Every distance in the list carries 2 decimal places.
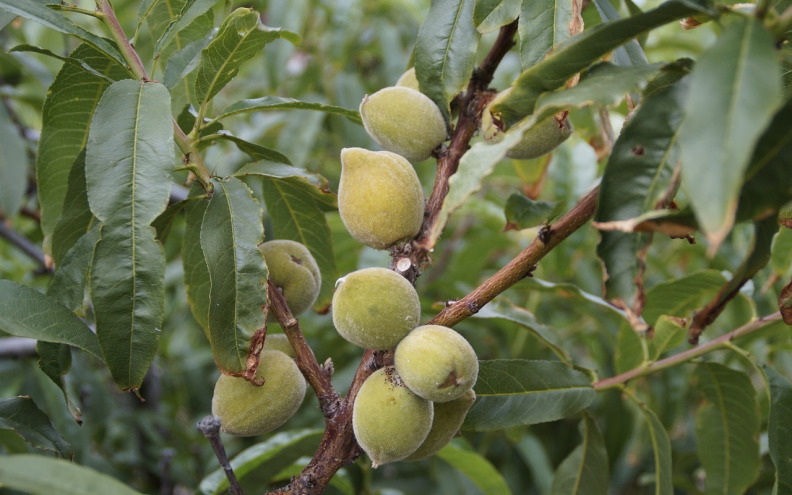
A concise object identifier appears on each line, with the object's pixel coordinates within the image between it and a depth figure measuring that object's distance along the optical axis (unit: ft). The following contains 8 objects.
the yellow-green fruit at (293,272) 1.74
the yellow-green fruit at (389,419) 1.58
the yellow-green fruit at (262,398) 1.67
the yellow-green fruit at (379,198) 1.66
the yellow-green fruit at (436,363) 1.56
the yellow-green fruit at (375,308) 1.60
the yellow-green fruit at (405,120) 1.74
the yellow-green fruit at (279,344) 1.75
